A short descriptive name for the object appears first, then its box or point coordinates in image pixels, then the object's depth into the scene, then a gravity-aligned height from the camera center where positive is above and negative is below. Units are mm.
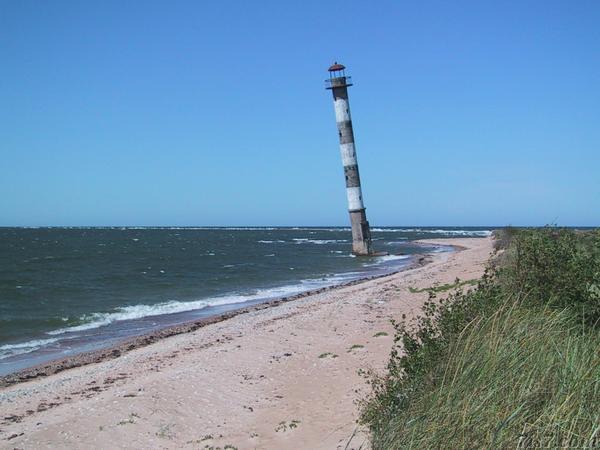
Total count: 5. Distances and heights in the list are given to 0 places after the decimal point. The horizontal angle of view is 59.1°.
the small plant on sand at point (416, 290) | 19148 -2900
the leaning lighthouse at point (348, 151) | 39719 +5234
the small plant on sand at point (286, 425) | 7711 -2895
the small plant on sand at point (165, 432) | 7964 -2873
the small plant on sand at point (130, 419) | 8458 -2767
